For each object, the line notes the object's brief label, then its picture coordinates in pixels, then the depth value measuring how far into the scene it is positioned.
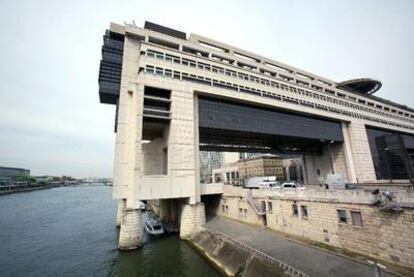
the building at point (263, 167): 89.62
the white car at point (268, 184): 33.62
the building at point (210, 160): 147.75
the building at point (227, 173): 101.50
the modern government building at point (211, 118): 27.67
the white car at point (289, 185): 29.13
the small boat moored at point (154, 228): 28.93
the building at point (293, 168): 83.24
